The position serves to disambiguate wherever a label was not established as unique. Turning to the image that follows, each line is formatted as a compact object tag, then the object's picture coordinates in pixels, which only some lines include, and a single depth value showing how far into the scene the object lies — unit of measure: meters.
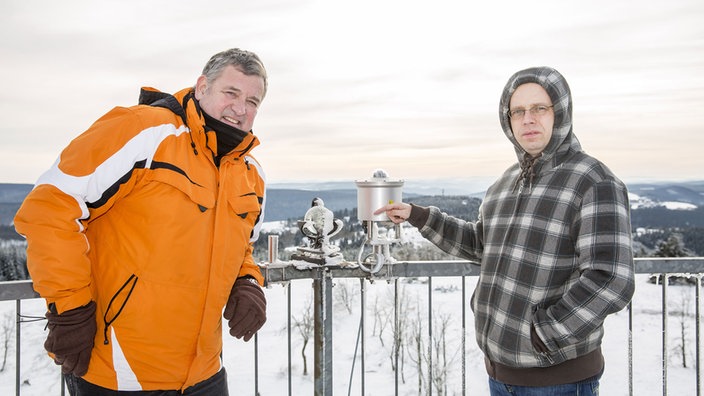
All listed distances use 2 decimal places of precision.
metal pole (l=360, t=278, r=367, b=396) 2.71
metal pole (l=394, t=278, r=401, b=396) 2.74
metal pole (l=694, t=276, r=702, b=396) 2.93
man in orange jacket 1.65
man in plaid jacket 1.73
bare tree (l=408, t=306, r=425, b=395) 27.73
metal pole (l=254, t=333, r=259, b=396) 2.72
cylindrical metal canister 2.61
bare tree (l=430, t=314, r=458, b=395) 24.99
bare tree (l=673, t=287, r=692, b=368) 25.83
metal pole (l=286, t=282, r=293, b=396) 2.79
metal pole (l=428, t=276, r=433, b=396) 2.92
